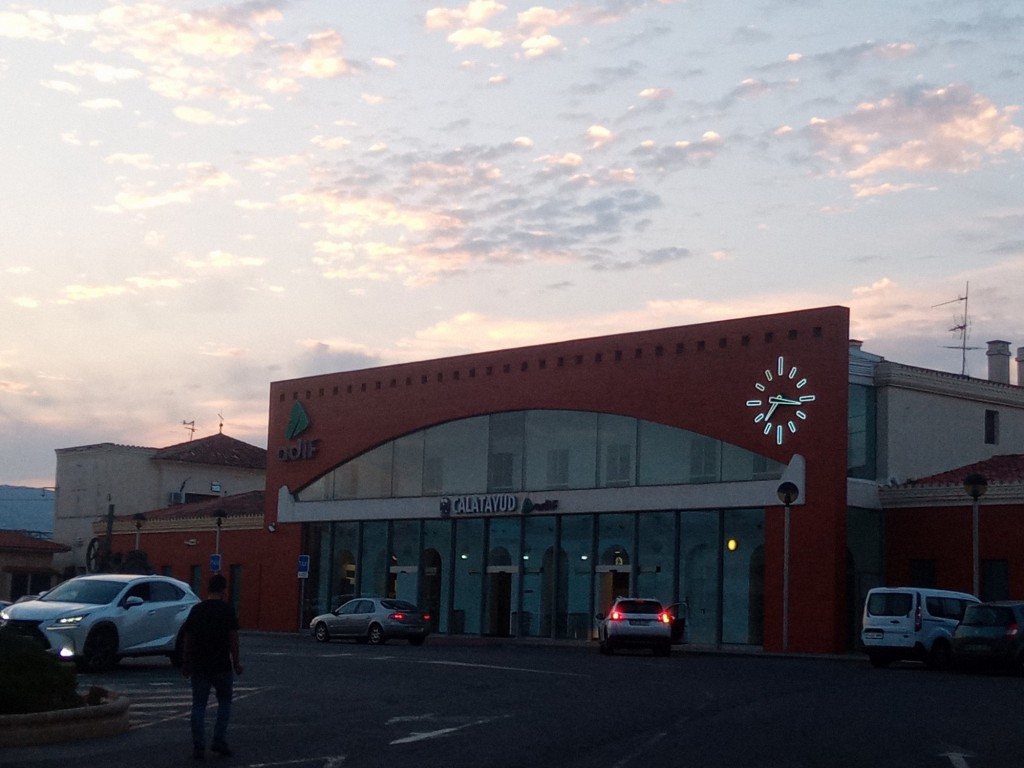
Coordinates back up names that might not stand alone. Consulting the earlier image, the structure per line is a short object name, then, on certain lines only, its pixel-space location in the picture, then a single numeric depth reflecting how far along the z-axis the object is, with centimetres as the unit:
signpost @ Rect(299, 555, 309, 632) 5128
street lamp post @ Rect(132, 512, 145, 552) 6128
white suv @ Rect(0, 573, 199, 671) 2403
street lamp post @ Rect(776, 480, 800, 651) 3744
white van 3034
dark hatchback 2752
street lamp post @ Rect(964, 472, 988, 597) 3309
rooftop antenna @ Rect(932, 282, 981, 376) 5188
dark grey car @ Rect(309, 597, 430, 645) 4034
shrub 1459
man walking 1340
